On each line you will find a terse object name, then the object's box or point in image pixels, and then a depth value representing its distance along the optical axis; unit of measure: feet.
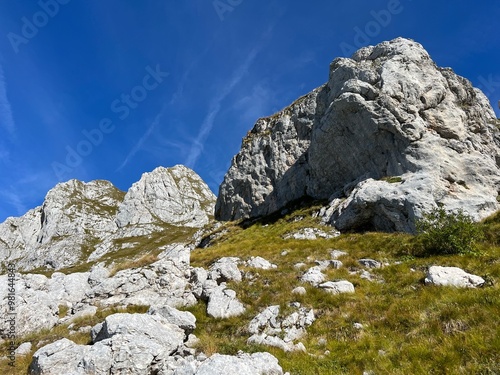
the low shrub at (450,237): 52.49
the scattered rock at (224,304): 42.84
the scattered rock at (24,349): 38.18
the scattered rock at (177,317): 36.55
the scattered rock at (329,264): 56.77
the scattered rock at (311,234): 99.30
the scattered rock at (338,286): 43.14
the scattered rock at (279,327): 31.83
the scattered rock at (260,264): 61.98
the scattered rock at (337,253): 65.79
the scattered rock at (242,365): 21.67
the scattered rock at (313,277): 48.66
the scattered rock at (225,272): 55.42
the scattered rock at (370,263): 54.14
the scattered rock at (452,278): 36.24
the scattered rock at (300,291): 44.24
